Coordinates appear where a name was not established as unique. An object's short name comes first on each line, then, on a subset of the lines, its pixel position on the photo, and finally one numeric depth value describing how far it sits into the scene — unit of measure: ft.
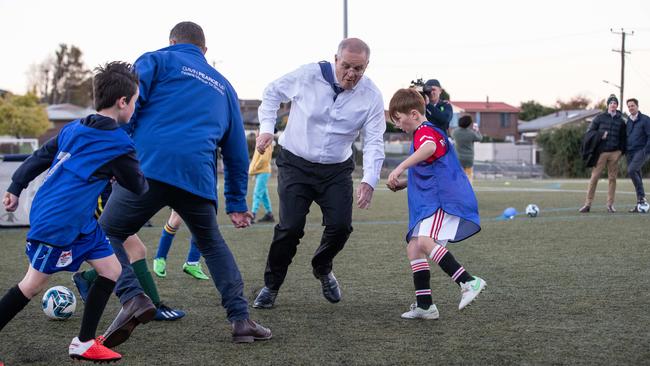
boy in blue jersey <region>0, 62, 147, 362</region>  13.20
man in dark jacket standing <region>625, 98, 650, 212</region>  47.65
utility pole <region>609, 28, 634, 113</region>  210.79
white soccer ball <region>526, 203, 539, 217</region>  44.83
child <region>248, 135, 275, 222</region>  43.34
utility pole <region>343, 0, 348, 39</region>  92.58
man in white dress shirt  18.76
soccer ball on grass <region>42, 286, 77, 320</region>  17.51
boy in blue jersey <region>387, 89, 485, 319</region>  17.92
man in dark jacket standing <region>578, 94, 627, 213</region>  47.14
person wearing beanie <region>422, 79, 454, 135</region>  35.32
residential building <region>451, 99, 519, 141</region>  320.29
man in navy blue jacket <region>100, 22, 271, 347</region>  15.19
